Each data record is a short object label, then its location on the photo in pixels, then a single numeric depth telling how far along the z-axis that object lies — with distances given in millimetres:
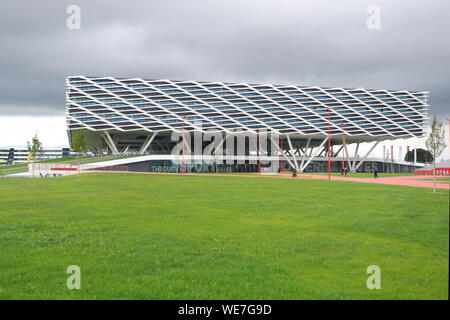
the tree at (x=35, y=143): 50094
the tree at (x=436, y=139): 21461
